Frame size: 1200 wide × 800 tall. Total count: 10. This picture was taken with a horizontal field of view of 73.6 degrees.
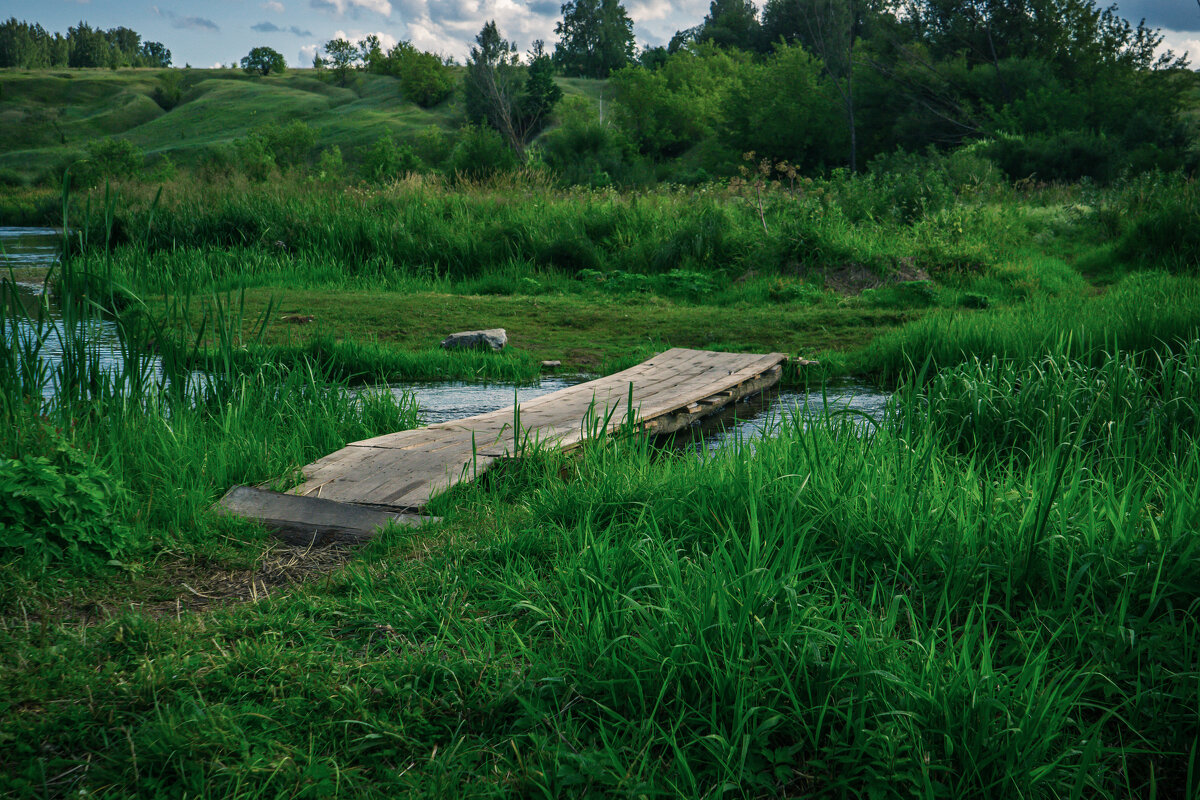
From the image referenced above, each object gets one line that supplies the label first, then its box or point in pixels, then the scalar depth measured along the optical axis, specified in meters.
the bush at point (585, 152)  35.16
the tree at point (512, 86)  43.59
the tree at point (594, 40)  80.88
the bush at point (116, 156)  39.78
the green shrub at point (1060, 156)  24.56
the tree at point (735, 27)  70.65
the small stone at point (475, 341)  7.49
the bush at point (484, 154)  27.73
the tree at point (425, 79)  73.62
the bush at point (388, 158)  35.35
